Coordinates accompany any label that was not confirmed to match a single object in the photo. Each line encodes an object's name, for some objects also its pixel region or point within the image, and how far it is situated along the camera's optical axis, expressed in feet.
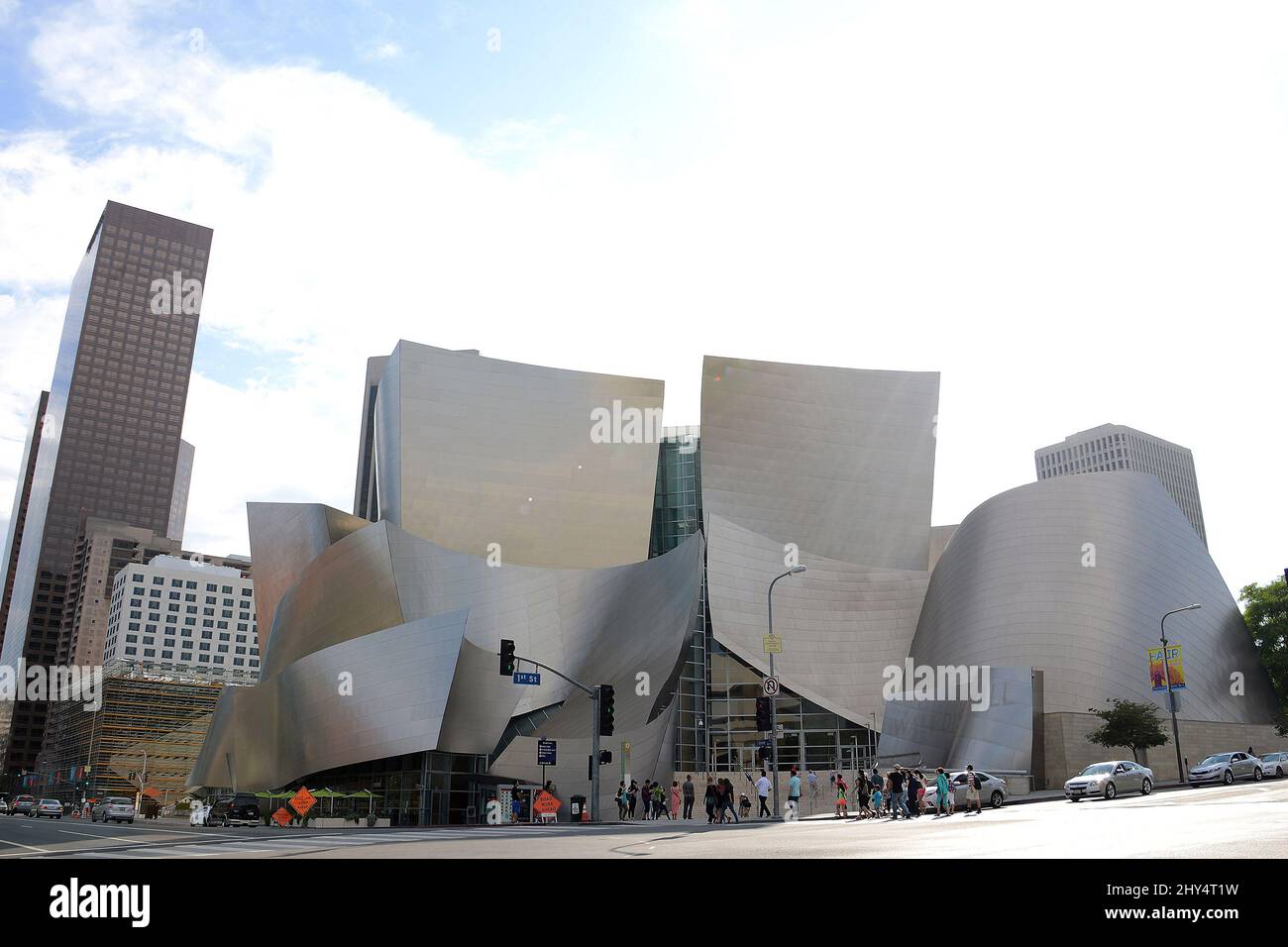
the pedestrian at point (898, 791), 88.69
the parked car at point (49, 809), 196.44
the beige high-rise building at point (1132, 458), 579.89
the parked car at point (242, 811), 131.44
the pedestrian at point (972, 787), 93.45
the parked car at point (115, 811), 175.22
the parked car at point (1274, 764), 118.83
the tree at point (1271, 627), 168.35
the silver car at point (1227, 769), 109.81
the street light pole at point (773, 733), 101.04
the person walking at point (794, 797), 101.30
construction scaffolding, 339.77
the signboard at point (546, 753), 106.22
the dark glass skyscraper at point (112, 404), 530.27
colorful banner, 124.16
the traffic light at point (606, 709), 95.25
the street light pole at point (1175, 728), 124.77
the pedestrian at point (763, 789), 99.24
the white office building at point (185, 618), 469.16
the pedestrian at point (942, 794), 89.15
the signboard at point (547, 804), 101.15
